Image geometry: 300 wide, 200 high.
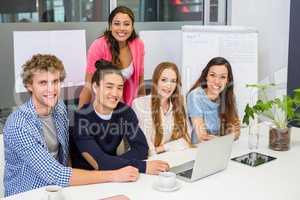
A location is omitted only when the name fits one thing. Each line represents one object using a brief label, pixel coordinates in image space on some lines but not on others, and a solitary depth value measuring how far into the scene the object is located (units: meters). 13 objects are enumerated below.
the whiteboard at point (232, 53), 3.28
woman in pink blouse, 2.93
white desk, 1.70
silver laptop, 1.86
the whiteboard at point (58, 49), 2.74
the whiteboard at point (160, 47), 3.55
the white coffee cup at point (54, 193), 1.55
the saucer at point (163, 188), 1.74
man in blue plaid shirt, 1.83
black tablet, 2.14
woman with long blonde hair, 2.43
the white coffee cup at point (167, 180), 1.75
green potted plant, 2.38
